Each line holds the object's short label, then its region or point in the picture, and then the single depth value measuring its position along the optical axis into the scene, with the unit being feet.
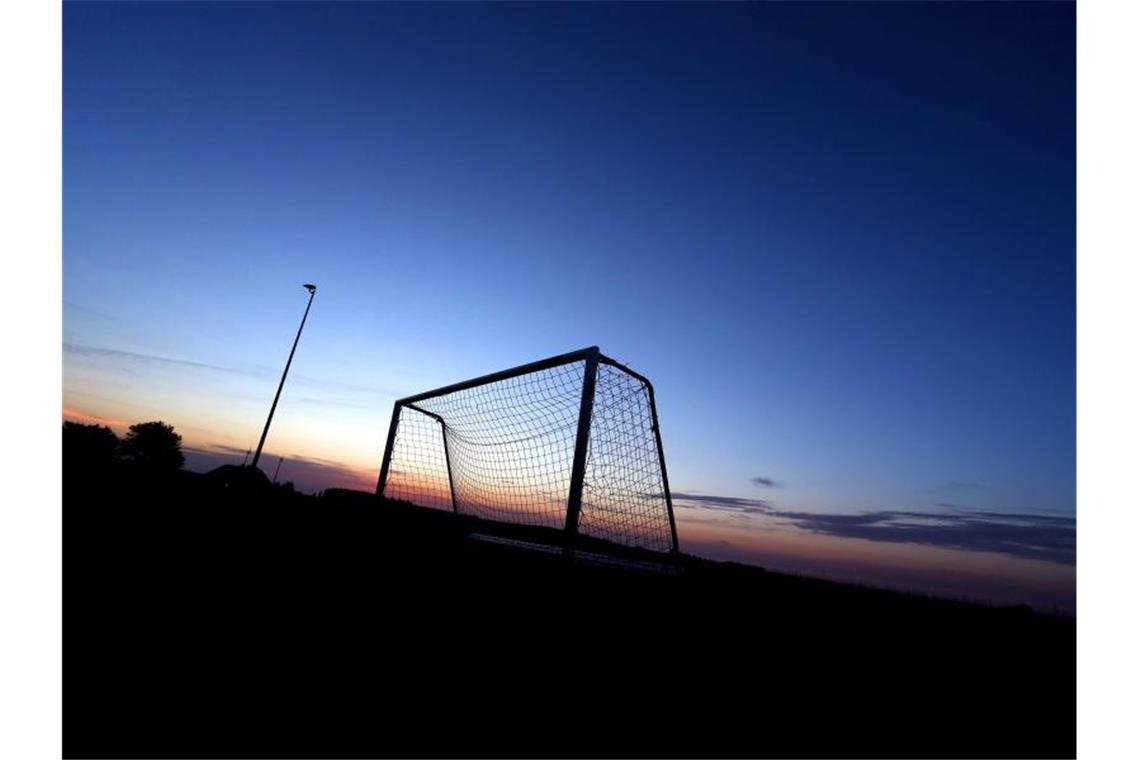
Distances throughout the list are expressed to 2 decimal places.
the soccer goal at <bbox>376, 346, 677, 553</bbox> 18.13
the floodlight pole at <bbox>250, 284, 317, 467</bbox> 50.77
